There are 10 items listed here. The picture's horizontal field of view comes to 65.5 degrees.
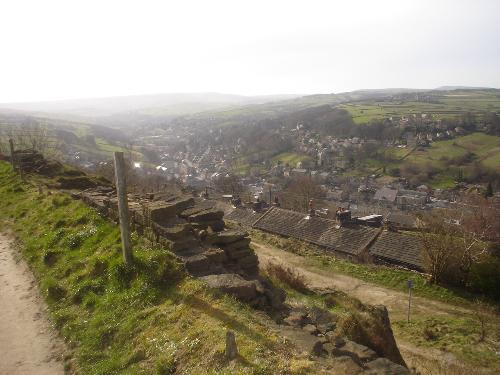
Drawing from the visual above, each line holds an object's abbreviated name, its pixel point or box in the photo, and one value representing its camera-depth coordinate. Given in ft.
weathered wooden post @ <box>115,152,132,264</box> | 26.53
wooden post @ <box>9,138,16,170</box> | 69.00
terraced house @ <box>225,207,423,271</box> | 71.15
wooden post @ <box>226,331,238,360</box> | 17.20
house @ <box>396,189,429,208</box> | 211.61
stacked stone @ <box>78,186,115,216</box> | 38.68
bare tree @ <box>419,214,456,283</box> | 59.77
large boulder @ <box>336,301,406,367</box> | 23.73
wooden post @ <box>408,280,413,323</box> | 50.51
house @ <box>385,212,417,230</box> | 150.57
